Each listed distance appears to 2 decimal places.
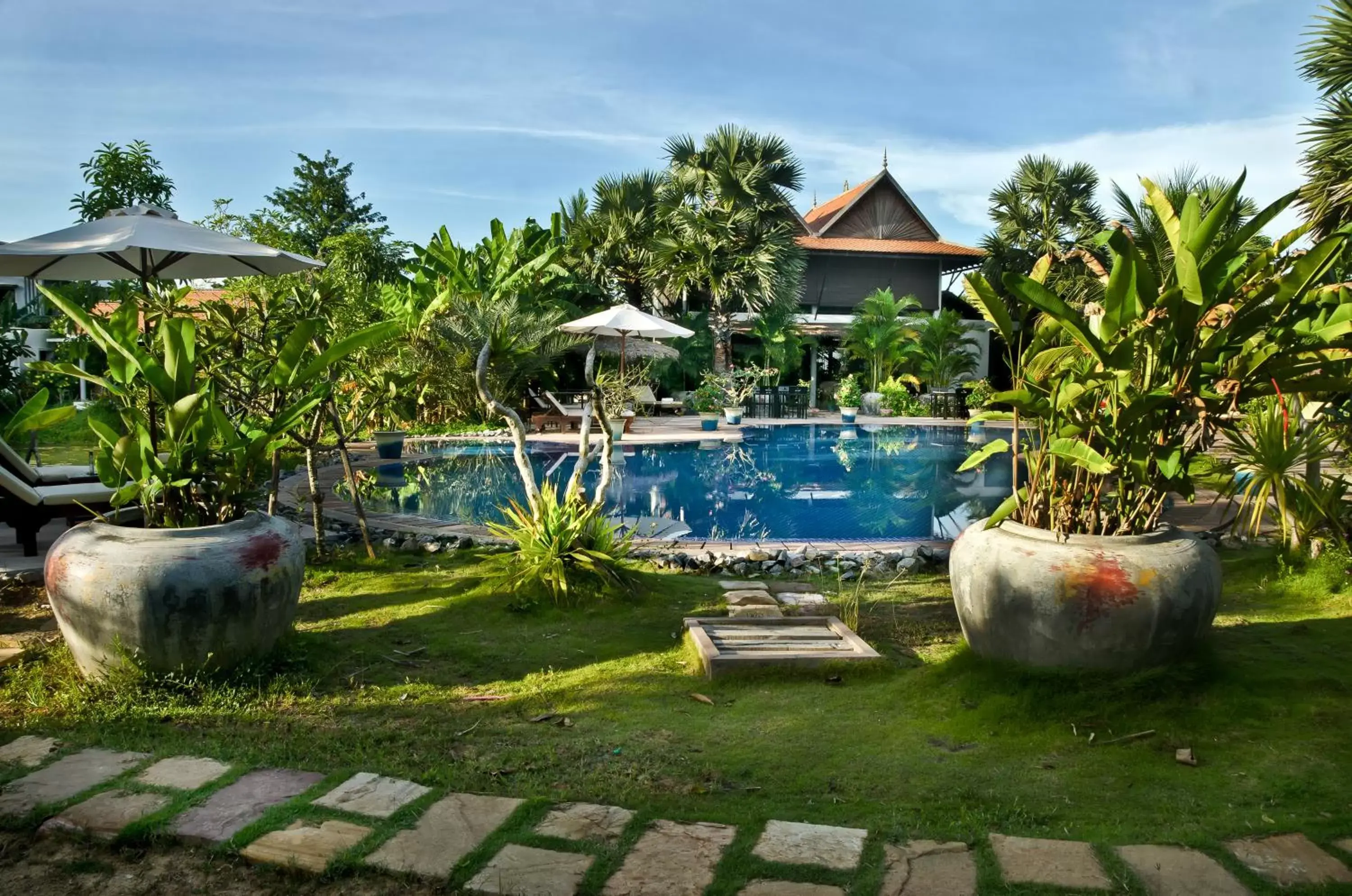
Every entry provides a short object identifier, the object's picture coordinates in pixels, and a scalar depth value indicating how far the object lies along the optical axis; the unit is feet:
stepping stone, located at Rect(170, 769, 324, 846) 9.03
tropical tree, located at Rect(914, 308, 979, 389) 85.71
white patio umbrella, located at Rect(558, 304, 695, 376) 58.03
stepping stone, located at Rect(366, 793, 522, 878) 8.46
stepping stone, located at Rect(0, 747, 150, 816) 9.68
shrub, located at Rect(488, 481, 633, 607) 19.80
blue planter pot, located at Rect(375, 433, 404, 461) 47.34
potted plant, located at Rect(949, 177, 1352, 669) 12.25
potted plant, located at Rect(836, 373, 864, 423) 80.79
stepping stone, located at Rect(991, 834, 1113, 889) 8.23
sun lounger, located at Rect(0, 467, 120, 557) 20.65
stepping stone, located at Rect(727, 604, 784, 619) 18.86
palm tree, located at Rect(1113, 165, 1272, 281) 53.36
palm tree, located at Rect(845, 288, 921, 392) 85.20
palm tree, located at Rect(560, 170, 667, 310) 80.18
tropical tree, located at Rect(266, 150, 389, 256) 105.40
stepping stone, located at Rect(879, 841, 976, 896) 8.13
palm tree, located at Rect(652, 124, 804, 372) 76.59
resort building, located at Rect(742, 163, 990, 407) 95.61
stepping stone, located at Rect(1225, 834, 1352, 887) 8.23
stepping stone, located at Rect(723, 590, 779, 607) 20.01
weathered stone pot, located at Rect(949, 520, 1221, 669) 12.23
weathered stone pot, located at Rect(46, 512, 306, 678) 12.96
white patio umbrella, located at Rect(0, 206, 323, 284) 20.25
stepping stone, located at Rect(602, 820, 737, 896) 8.15
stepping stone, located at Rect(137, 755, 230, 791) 10.14
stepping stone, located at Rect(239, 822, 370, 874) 8.54
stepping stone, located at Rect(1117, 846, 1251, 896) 8.04
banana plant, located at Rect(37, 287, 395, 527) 14.06
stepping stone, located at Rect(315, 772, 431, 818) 9.59
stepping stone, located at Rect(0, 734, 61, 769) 10.83
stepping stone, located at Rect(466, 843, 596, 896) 8.06
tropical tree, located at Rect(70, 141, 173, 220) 44.37
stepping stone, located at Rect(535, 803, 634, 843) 9.09
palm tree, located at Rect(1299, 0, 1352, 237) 35.63
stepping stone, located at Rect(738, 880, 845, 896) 8.07
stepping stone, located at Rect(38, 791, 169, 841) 9.09
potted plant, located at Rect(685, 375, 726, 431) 78.59
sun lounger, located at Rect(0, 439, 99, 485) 21.31
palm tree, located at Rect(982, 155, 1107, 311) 81.30
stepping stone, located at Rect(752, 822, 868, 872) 8.64
